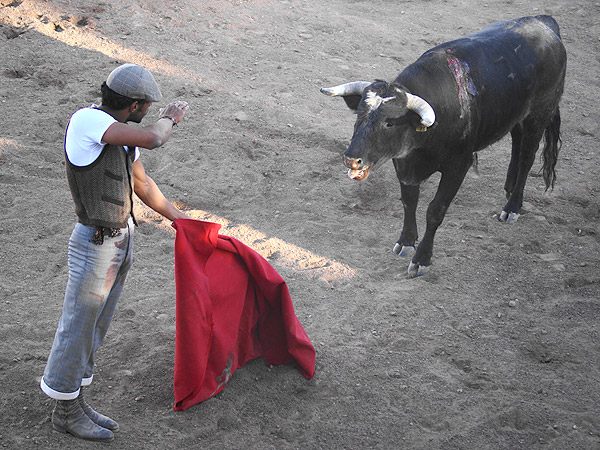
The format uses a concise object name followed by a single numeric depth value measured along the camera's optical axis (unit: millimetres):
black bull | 10031
